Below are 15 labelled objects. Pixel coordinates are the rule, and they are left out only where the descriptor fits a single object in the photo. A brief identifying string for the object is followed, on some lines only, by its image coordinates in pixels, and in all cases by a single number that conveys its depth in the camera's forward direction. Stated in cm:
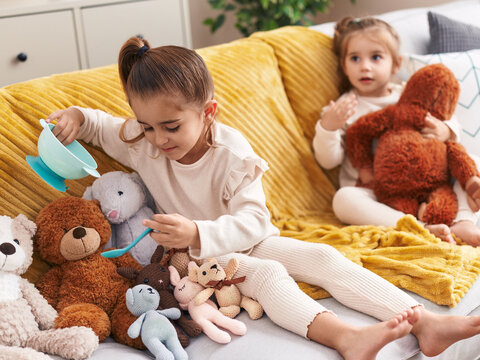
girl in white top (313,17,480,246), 151
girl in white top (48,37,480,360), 104
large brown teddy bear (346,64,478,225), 151
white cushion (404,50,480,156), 166
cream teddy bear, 97
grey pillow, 187
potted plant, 285
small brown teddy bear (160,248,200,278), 119
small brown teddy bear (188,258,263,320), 111
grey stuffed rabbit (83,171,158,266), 123
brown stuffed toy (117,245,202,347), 107
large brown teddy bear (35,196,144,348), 110
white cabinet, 215
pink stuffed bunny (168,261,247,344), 105
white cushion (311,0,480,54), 189
